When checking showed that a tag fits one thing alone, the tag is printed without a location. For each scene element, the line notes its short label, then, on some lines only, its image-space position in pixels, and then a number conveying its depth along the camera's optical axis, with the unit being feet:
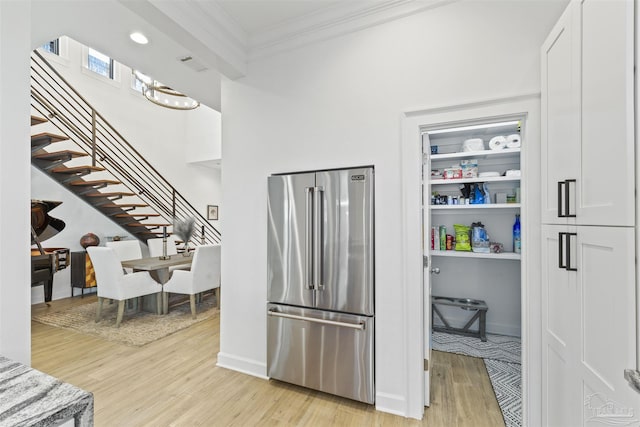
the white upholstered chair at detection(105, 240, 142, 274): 14.53
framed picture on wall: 26.73
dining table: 12.31
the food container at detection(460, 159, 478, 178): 10.66
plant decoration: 16.10
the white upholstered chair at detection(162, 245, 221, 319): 12.70
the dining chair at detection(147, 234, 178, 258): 18.62
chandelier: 11.69
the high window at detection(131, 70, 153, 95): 11.73
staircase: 14.08
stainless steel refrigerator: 6.75
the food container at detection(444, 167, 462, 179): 10.85
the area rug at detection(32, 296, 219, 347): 10.85
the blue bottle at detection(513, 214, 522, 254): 10.30
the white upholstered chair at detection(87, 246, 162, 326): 11.50
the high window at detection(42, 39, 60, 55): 16.47
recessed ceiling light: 7.75
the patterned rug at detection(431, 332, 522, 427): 6.73
